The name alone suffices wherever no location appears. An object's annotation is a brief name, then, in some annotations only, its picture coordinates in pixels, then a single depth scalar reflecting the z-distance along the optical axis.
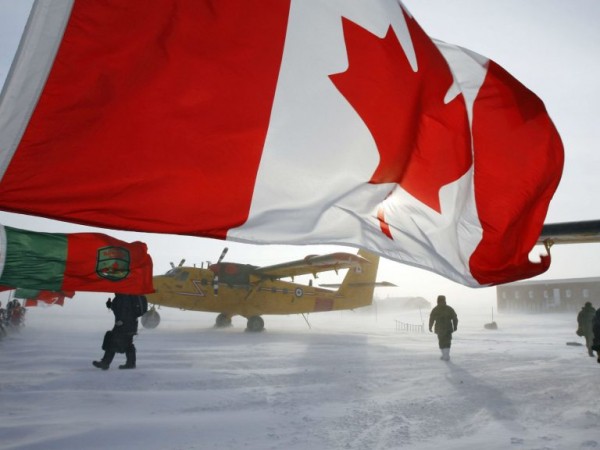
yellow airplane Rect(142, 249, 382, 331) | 17.17
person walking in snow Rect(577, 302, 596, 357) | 11.26
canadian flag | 1.67
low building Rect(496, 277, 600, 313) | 47.72
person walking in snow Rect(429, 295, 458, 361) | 10.05
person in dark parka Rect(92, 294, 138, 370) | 7.38
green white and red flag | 5.53
